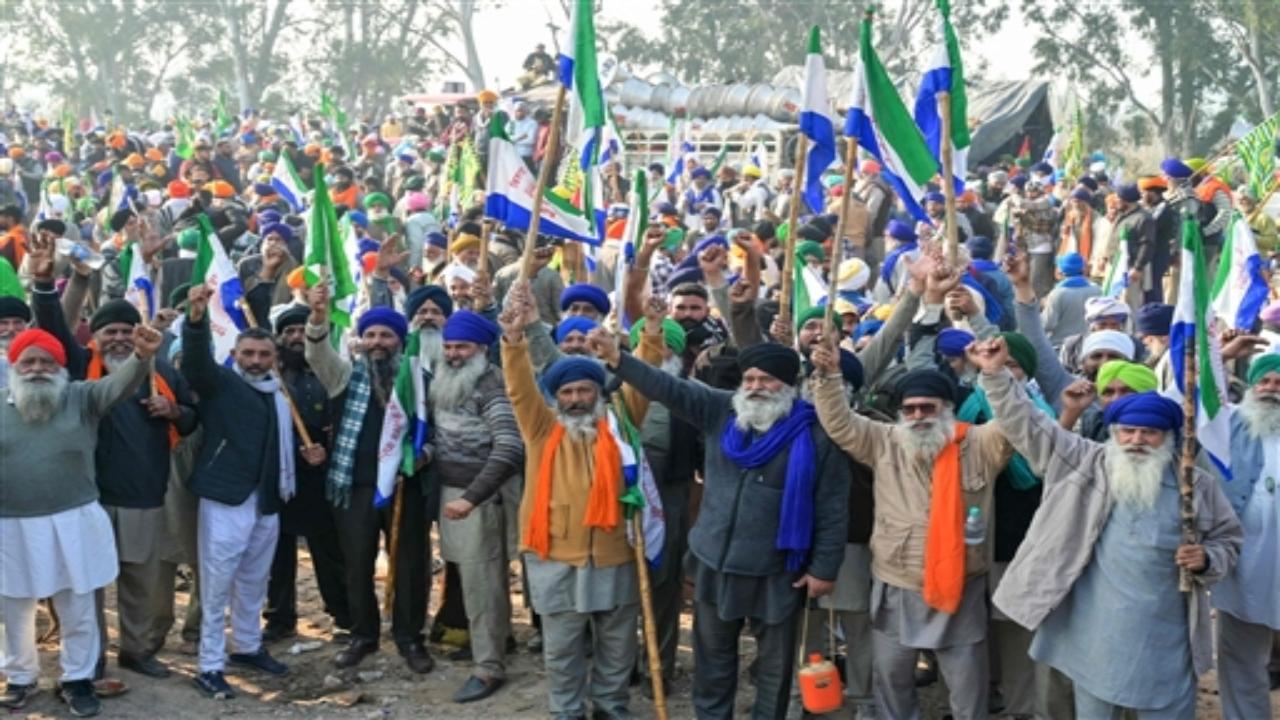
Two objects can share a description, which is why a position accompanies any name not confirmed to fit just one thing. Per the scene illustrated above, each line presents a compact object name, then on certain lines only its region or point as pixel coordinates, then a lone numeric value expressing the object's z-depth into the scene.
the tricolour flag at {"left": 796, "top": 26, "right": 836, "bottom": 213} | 6.90
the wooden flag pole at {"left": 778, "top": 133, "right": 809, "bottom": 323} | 6.74
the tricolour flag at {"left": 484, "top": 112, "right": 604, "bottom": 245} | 7.21
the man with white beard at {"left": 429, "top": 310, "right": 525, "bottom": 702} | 7.43
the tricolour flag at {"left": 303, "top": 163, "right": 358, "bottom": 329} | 8.74
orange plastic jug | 6.41
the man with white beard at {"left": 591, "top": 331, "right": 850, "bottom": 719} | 6.50
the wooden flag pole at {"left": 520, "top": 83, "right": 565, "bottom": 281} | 6.43
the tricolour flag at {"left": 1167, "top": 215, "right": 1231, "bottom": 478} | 5.86
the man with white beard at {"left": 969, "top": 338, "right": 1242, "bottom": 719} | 5.74
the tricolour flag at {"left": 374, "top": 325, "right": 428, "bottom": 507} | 7.53
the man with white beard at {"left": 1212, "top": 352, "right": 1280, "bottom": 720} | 6.45
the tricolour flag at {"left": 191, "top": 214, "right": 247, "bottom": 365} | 7.95
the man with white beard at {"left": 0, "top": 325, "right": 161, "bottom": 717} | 6.84
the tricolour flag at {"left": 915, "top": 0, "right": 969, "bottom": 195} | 6.73
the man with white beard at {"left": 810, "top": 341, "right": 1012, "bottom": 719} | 6.25
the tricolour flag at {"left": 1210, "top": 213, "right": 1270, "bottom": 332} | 8.15
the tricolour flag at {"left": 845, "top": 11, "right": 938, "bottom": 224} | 6.74
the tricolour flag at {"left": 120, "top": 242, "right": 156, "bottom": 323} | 9.15
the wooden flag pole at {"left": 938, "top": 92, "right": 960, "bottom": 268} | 6.14
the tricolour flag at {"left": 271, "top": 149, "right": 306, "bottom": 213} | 13.40
